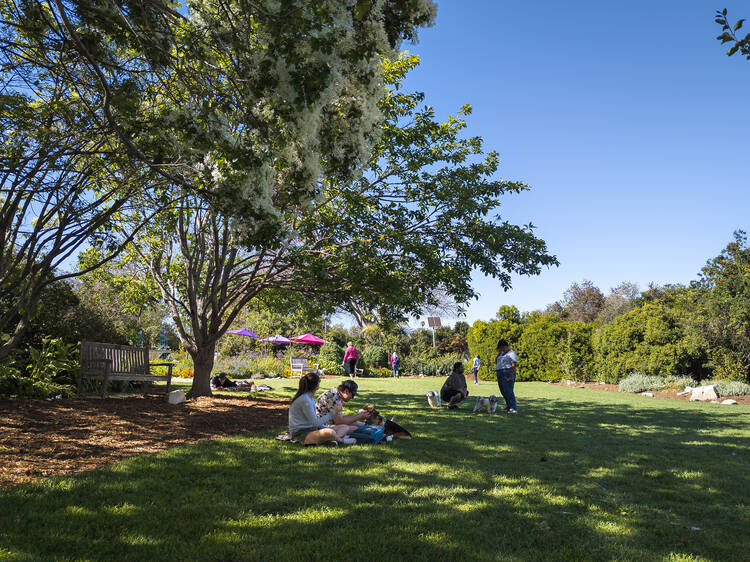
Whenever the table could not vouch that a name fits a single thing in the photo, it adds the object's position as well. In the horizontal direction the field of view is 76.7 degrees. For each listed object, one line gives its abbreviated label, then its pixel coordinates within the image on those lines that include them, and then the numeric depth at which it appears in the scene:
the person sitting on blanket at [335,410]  6.60
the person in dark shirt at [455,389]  10.92
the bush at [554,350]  23.73
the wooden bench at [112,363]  9.33
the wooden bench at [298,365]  22.71
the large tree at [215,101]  4.30
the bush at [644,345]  18.03
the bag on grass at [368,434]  6.31
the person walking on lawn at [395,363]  26.78
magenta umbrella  27.06
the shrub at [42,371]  8.89
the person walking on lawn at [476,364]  22.16
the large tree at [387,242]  9.01
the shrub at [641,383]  17.23
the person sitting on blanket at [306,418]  6.07
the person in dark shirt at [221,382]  13.83
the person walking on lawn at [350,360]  22.02
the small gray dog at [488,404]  10.29
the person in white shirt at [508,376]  10.27
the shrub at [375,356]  29.67
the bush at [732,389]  14.47
